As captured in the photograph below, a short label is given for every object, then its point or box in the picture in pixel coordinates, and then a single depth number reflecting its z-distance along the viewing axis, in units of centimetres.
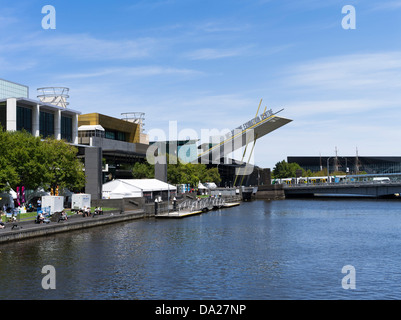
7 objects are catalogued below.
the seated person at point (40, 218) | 4042
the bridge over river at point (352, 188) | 10274
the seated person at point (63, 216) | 4256
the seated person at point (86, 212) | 4836
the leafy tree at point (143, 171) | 9244
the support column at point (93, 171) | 6216
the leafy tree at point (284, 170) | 18638
